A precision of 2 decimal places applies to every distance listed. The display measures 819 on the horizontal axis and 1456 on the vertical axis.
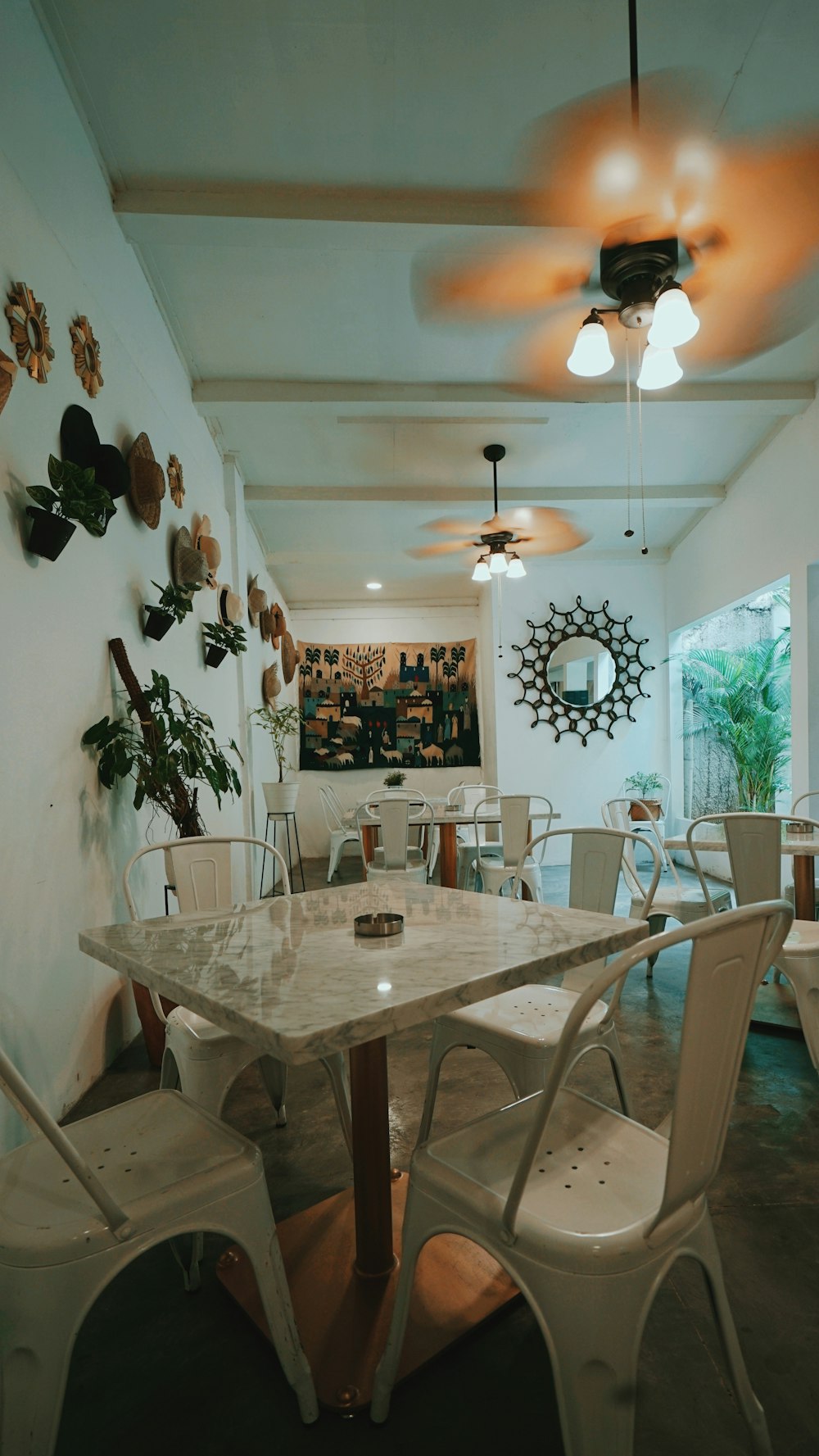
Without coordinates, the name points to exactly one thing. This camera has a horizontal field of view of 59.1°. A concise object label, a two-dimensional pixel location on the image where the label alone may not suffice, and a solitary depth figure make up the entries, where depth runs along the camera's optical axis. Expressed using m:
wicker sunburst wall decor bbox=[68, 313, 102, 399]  2.25
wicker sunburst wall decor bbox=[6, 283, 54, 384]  1.84
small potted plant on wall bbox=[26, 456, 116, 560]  1.87
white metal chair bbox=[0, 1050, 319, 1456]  0.88
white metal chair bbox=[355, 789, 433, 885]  3.72
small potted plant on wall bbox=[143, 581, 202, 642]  2.84
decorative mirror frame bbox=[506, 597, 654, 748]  6.34
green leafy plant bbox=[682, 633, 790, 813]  5.05
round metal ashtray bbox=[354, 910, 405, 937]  1.26
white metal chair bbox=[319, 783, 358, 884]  5.78
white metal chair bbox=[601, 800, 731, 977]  2.88
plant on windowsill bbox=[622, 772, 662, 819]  5.97
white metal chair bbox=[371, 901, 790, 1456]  0.83
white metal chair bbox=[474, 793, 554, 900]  3.69
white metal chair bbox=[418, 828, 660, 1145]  1.43
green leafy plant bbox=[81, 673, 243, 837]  2.32
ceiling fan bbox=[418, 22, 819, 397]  2.23
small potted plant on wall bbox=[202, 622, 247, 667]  3.50
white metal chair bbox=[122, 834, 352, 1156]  1.52
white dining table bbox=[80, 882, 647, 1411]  0.91
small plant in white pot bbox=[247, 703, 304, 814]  4.93
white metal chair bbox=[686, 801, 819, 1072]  2.23
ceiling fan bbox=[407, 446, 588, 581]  4.57
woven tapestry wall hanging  7.35
